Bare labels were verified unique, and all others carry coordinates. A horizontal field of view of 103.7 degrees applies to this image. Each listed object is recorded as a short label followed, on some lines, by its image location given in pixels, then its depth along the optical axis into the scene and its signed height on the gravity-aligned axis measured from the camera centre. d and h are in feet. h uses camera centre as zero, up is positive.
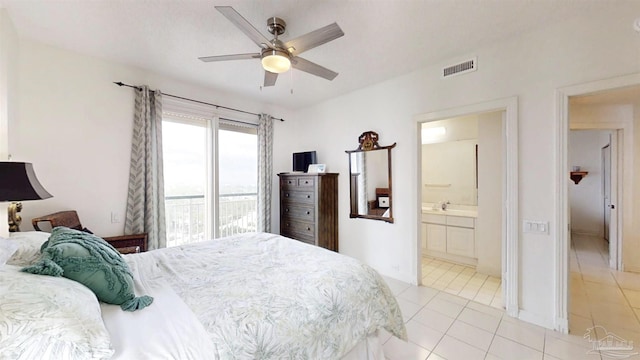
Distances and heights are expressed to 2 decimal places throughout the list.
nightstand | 8.71 -2.30
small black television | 13.87 +1.04
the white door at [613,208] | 11.82 -1.53
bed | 2.53 -1.99
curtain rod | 9.52 +3.61
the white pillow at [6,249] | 3.74 -1.10
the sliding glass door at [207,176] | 11.37 +0.15
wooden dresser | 12.44 -1.52
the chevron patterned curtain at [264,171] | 13.51 +0.43
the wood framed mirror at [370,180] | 11.38 -0.09
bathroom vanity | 12.25 -2.93
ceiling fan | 5.38 +3.20
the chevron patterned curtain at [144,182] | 9.78 -0.10
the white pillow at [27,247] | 4.08 -1.21
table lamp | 5.15 -0.07
